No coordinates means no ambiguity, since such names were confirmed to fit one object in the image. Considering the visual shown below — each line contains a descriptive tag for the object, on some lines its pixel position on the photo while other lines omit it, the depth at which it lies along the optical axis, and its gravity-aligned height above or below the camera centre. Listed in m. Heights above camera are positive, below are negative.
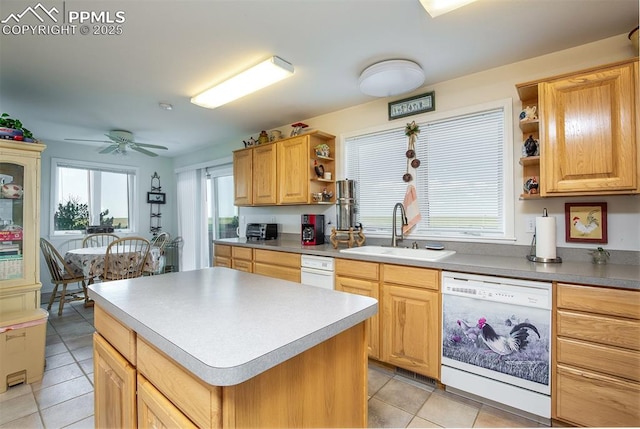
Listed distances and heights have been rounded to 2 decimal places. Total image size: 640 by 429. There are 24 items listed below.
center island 0.73 -0.43
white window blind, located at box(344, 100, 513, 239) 2.34 +0.38
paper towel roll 1.92 -0.15
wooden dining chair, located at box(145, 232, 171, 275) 3.84 -0.51
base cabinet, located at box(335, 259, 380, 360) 2.29 -0.54
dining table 3.41 -0.52
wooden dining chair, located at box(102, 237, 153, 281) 3.45 -0.54
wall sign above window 2.63 +1.04
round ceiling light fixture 2.16 +1.08
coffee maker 3.19 -0.15
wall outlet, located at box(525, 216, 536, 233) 2.16 -0.07
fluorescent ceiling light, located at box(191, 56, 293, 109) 2.21 +1.14
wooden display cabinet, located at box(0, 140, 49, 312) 2.22 -0.10
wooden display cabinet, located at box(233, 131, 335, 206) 3.20 +0.54
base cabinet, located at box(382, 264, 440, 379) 2.02 -0.74
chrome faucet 2.68 -0.07
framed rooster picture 1.92 -0.05
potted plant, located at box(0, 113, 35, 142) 2.20 +0.68
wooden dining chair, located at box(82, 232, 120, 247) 4.50 -0.34
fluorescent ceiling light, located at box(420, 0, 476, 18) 1.50 +1.11
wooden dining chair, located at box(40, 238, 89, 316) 3.54 -0.67
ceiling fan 3.64 +0.95
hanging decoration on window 2.73 +0.32
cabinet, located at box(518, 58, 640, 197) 1.64 +0.50
